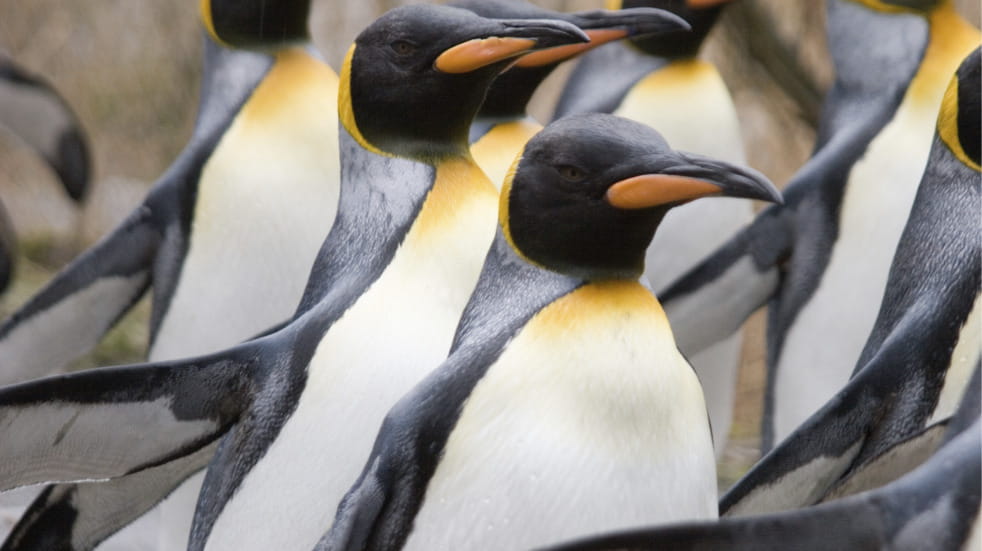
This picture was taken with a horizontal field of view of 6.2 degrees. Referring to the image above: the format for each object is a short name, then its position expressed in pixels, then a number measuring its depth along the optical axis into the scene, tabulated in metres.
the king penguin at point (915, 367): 5.91
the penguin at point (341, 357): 5.91
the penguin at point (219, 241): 6.33
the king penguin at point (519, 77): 6.19
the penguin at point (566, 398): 5.78
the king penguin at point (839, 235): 6.30
